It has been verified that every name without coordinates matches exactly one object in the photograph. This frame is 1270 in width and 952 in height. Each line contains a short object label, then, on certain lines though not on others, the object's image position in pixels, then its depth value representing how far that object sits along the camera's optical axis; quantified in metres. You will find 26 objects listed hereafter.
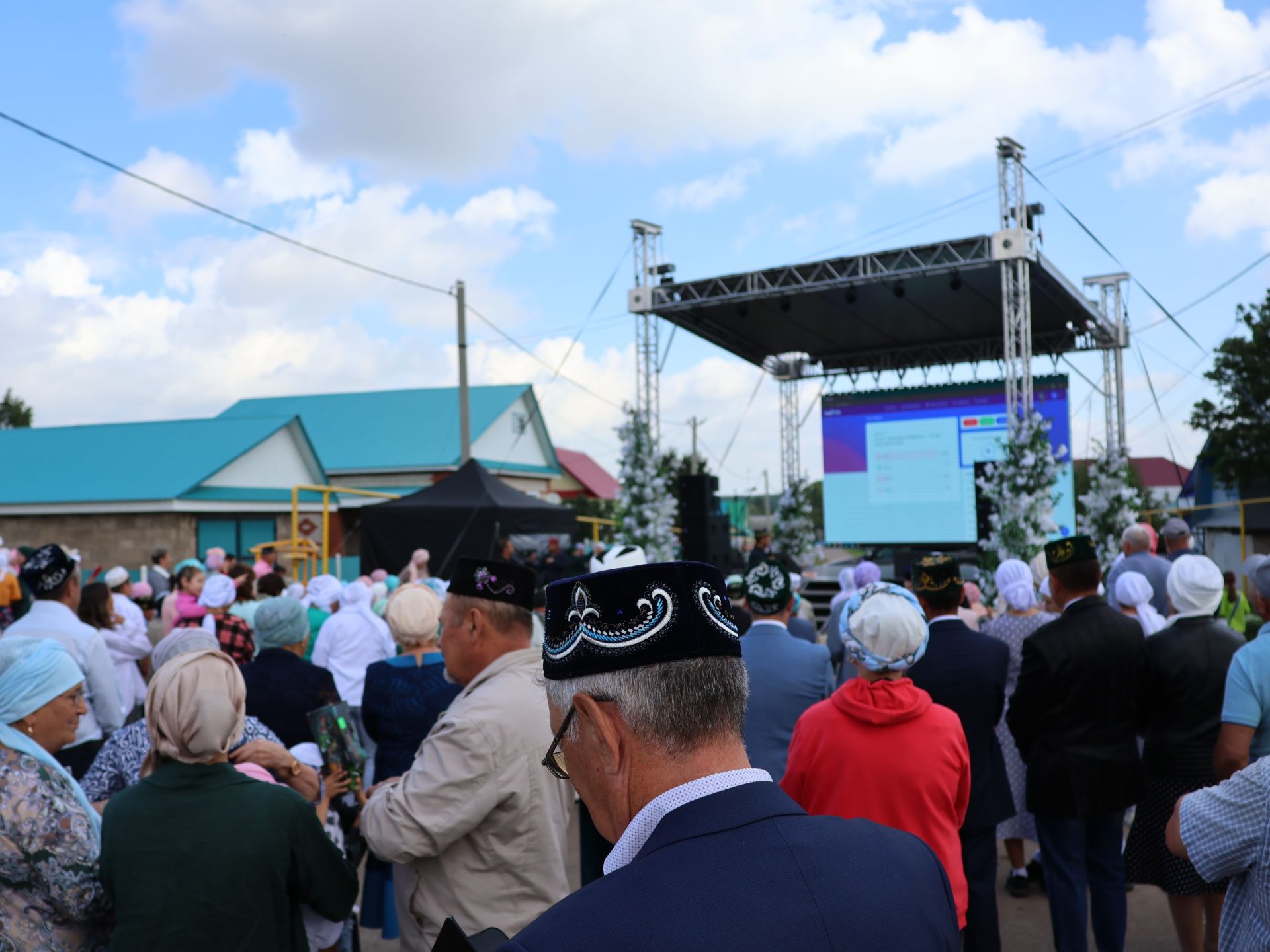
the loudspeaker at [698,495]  15.62
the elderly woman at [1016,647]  5.18
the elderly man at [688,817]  1.09
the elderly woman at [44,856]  2.41
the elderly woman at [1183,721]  4.23
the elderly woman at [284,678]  4.32
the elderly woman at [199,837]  2.42
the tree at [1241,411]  23.06
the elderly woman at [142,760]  2.90
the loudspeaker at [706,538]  15.48
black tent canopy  13.36
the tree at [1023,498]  12.33
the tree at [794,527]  19.55
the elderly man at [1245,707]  3.40
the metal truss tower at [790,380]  21.61
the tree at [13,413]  51.34
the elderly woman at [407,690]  3.88
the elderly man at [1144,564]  7.34
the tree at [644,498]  14.92
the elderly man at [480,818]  2.61
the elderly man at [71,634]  4.85
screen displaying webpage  17.27
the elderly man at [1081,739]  4.13
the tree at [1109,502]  15.60
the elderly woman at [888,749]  2.94
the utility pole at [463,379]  18.64
